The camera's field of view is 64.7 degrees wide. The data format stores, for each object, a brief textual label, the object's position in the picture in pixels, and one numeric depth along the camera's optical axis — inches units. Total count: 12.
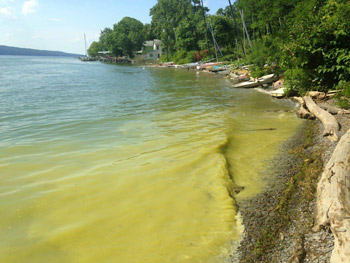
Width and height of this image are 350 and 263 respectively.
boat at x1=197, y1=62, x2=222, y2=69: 2053.2
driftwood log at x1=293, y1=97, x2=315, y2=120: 424.8
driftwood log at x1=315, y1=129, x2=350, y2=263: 121.7
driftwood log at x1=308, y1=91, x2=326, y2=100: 514.1
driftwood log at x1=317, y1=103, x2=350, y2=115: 394.1
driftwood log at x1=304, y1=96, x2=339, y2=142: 295.8
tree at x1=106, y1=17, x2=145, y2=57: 4454.7
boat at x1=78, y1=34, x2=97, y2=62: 5885.8
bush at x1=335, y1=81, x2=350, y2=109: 417.5
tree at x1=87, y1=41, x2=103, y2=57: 6569.9
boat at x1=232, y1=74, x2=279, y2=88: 882.8
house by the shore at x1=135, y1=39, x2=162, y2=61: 4264.3
